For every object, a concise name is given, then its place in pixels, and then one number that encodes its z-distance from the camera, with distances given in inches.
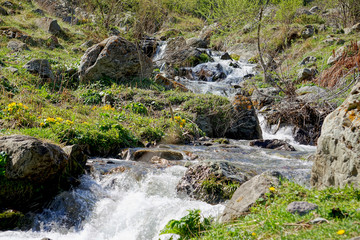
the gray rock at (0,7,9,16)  743.7
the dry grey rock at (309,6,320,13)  1077.1
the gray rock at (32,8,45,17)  840.3
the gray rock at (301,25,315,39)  804.1
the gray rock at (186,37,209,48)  875.4
